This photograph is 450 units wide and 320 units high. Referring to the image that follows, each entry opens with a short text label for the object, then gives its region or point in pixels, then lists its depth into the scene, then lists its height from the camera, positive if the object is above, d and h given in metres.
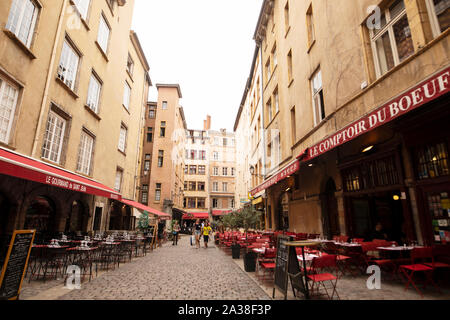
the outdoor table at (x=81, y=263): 6.57 -1.56
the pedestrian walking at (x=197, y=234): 15.71 -1.23
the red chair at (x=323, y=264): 4.23 -0.87
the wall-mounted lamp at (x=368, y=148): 7.03 +2.07
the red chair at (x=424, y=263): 4.62 -0.94
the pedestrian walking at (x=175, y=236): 17.82 -1.52
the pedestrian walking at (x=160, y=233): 17.28 -1.28
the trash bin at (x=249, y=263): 7.45 -1.46
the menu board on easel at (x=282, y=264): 4.29 -0.92
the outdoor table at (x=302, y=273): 3.99 -1.01
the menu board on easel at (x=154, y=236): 14.25 -1.24
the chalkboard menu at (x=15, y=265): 3.74 -0.83
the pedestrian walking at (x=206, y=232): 15.54 -1.06
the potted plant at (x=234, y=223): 10.49 -0.42
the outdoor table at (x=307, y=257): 4.71 -0.84
